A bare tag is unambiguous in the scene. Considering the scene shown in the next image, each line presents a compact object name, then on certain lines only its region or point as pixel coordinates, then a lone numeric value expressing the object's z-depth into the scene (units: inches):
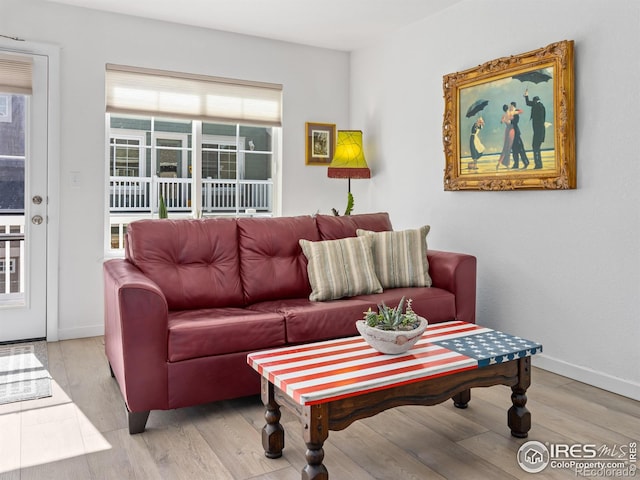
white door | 147.8
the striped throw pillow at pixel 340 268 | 121.8
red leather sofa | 92.3
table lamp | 182.4
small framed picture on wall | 193.8
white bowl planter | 80.7
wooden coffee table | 69.6
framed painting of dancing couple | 119.6
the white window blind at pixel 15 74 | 144.2
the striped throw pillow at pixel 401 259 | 132.1
